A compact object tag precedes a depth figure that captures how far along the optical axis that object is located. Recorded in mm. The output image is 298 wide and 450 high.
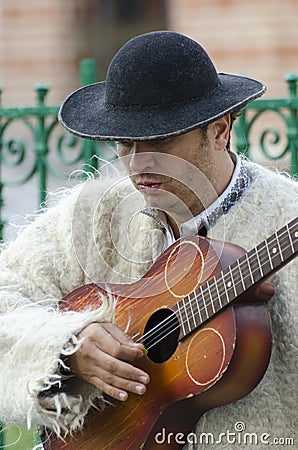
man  5504
